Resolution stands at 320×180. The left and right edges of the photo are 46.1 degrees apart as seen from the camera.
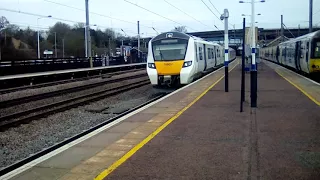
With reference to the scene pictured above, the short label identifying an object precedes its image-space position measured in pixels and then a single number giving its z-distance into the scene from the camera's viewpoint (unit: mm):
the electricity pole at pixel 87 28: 40281
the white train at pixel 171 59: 19047
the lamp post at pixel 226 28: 16100
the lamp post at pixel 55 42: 73438
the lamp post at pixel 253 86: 11335
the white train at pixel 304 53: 22000
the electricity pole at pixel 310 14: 37219
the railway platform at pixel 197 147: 5344
